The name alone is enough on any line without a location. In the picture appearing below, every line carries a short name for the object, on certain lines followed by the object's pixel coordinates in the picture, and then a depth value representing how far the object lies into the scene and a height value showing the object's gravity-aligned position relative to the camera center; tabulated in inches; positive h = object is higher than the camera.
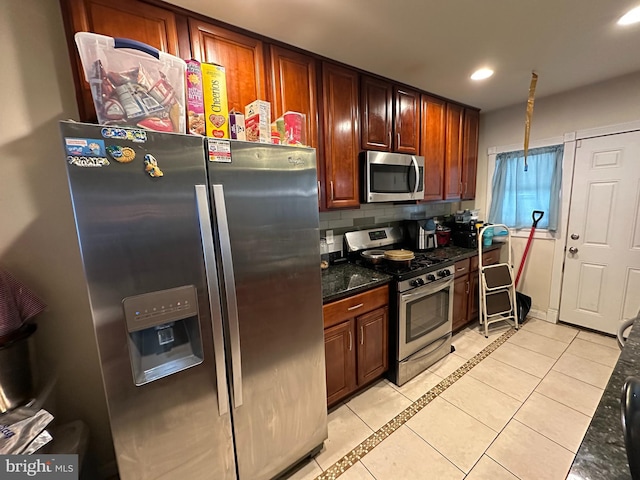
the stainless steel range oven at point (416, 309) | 79.4 -35.6
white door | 95.8 -15.9
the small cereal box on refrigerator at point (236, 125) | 47.8 +15.3
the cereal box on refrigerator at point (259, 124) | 50.3 +16.4
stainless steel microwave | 84.1 +8.9
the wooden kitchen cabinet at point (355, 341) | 68.0 -38.7
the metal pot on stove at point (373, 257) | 86.8 -18.2
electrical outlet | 91.3 -11.0
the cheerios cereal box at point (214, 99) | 44.9 +19.3
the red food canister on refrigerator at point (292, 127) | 57.1 +17.5
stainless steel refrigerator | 35.6 -13.4
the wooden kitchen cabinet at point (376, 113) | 82.8 +29.7
